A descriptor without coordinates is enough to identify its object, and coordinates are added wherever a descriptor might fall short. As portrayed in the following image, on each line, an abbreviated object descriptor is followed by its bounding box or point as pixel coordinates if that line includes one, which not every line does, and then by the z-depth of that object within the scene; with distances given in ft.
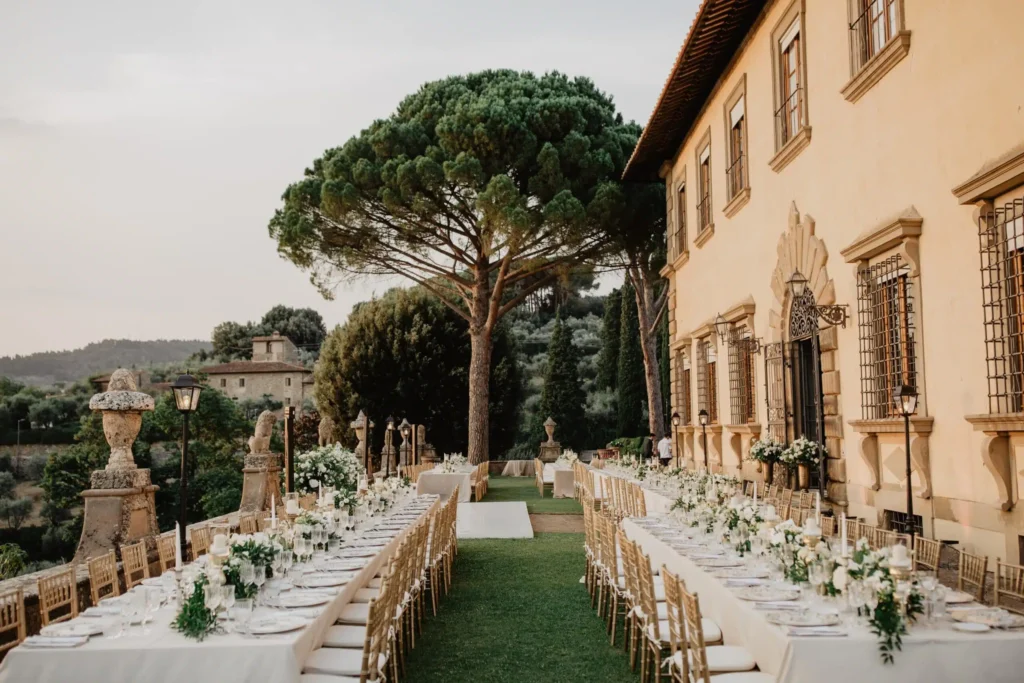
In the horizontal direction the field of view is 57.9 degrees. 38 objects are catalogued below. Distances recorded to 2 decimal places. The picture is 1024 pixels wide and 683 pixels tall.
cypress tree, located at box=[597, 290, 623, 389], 116.88
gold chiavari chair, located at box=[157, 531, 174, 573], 22.47
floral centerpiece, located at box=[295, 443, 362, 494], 40.73
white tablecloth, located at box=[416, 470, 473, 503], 58.95
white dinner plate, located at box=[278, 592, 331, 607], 15.48
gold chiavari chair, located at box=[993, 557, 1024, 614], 15.55
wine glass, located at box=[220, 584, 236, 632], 13.48
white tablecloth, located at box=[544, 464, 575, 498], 65.87
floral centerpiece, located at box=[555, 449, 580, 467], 70.01
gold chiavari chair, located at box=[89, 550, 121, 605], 18.49
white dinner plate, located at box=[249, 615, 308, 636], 13.48
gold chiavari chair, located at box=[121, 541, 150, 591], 20.74
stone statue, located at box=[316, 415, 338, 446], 59.26
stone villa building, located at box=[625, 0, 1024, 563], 21.07
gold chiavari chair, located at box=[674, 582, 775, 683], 13.37
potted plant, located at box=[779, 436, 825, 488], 33.78
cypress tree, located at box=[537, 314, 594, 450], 107.04
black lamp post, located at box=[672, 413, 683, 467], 58.29
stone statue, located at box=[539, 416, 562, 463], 91.15
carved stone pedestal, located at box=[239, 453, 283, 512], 39.81
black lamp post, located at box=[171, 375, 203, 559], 22.82
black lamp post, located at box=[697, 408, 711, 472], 47.73
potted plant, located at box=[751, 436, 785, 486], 35.88
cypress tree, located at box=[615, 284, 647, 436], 105.91
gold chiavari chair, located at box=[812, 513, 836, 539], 22.56
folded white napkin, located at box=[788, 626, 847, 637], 12.85
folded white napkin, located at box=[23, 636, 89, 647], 12.59
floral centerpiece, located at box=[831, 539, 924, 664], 12.50
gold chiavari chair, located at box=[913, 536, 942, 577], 18.12
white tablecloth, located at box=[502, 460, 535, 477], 96.12
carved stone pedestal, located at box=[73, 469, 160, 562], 26.94
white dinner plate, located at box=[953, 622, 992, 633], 12.65
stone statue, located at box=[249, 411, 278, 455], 41.70
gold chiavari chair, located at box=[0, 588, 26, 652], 15.07
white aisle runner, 43.11
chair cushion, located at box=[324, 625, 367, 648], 16.49
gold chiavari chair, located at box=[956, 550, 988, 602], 16.38
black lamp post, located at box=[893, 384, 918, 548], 23.25
